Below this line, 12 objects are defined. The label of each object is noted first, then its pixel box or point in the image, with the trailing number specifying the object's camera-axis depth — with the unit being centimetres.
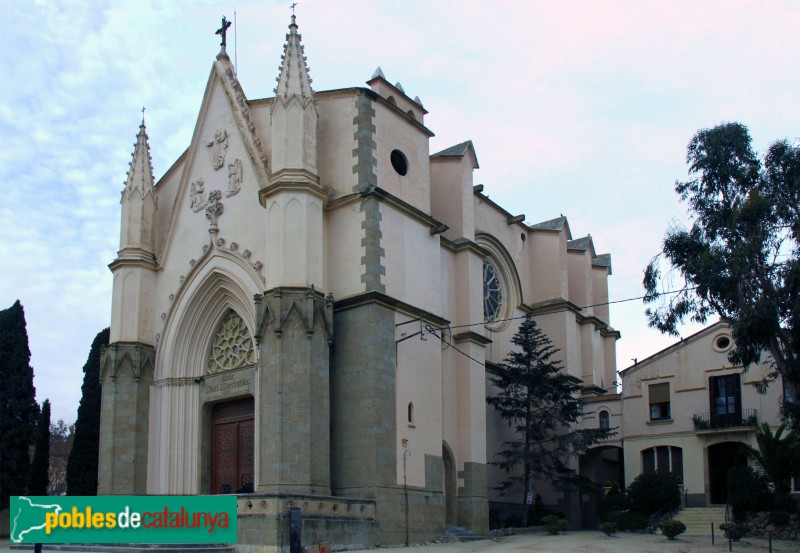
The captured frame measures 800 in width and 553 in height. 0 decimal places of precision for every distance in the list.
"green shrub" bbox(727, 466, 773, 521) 3089
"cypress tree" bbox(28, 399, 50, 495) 3712
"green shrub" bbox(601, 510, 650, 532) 3278
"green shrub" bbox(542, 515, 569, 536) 3166
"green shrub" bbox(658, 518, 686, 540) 2792
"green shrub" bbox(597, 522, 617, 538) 3019
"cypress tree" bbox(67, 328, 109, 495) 3688
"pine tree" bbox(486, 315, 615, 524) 3416
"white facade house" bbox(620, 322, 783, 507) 3638
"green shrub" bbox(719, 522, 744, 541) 2691
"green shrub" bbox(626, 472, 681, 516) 3412
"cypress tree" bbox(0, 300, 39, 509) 3547
